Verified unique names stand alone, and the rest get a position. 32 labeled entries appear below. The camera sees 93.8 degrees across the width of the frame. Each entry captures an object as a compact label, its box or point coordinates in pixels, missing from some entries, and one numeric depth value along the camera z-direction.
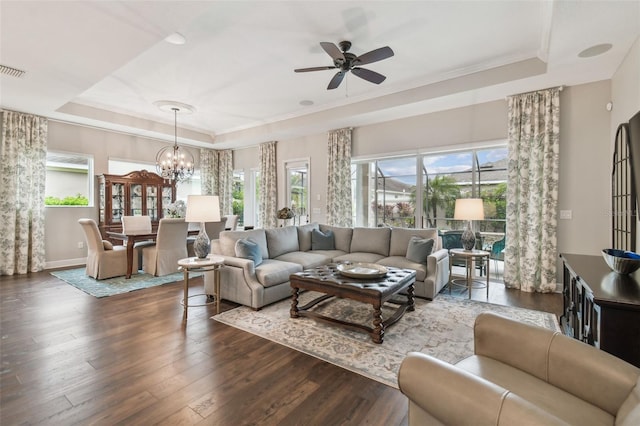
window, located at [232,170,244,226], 8.66
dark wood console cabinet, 1.43
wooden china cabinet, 6.28
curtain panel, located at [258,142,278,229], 7.41
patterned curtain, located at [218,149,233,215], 8.49
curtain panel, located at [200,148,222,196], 8.36
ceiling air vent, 3.53
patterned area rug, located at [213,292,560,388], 2.41
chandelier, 5.79
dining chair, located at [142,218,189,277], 5.00
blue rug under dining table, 4.22
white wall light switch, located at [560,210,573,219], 4.16
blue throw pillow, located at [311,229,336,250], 5.11
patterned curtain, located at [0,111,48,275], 5.12
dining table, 4.89
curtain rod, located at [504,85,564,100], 4.11
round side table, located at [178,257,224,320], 3.35
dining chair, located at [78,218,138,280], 4.80
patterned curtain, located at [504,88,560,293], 4.17
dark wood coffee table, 2.70
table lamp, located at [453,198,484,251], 4.11
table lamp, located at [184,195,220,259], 3.51
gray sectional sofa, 3.58
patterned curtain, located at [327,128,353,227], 6.17
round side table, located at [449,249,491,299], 3.98
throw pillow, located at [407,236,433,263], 4.04
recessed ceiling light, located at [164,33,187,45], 3.27
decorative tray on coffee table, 3.07
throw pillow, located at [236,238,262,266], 3.74
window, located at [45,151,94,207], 5.93
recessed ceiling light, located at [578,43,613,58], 3.05
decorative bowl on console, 1.82
